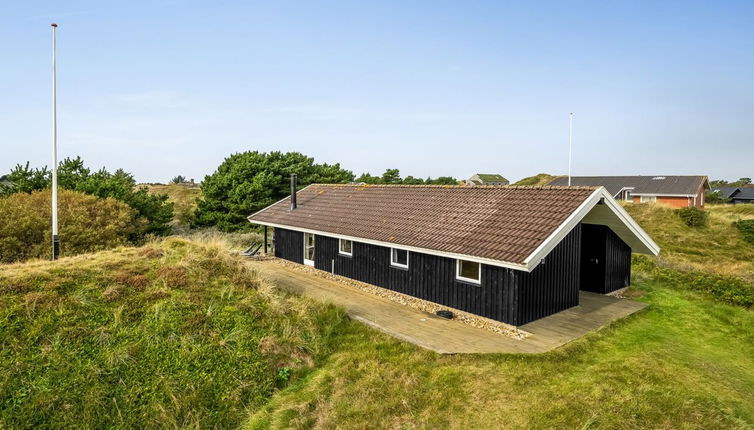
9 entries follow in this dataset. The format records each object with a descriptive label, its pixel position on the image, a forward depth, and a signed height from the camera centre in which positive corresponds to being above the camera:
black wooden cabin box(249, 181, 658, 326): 10.94 -1.46
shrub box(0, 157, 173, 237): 20.55 +0.59
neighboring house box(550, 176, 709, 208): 46.38 +2.53
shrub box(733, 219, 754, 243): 33.03 -1.47
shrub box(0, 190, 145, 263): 16.34 -1.10
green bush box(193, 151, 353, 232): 27.84 +1.04
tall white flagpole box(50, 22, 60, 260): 14.20 +1.84
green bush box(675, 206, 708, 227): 35.91 -0.62
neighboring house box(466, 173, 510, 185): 76.40 +5.08
